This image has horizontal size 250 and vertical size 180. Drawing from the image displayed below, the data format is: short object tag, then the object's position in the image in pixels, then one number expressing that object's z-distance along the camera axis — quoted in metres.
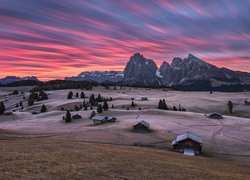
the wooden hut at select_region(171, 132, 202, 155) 42.72
